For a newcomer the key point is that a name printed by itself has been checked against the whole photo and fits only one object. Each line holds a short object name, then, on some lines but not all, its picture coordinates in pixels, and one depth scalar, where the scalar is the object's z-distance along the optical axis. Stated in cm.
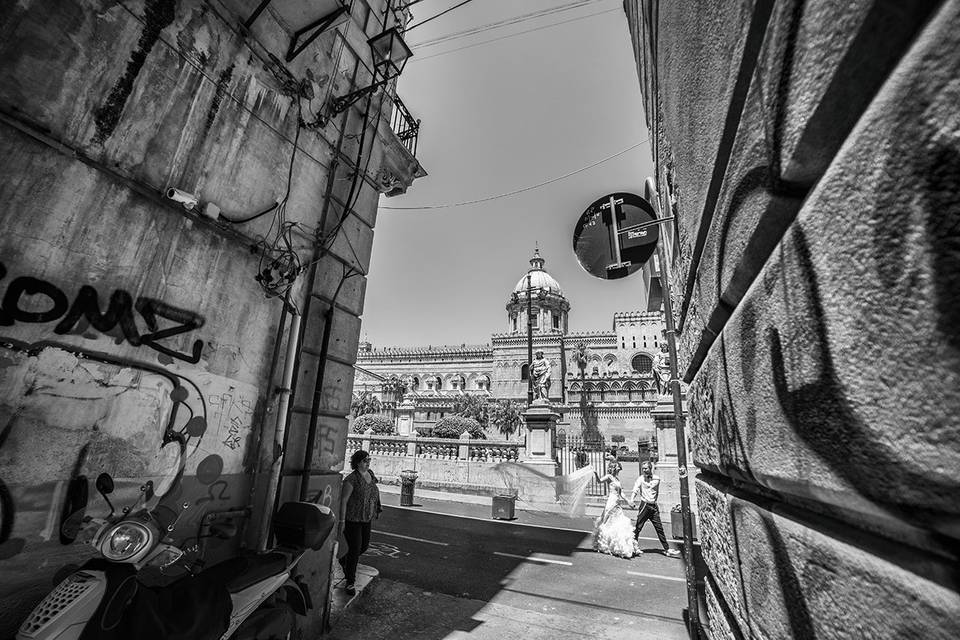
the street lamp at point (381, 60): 570
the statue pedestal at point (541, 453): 1568
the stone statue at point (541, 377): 1891
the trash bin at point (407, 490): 1441
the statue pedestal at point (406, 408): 4941
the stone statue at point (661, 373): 1714
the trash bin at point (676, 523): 1011
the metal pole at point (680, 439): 493
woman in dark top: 598
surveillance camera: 371
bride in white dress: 865
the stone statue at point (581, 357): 6166
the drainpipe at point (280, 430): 422
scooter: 219
